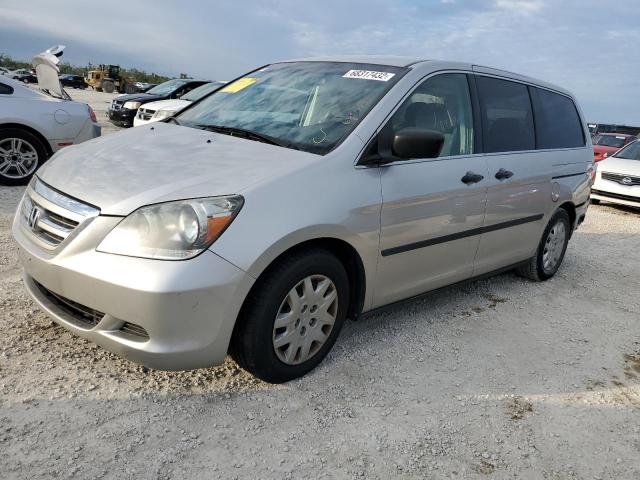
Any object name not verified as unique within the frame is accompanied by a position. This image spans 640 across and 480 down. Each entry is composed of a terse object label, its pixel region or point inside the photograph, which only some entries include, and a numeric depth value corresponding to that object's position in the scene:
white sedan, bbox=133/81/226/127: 10.82
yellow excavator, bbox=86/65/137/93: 44.74
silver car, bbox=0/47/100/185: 6.65
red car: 14.36
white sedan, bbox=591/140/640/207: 9.78
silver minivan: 2.38
